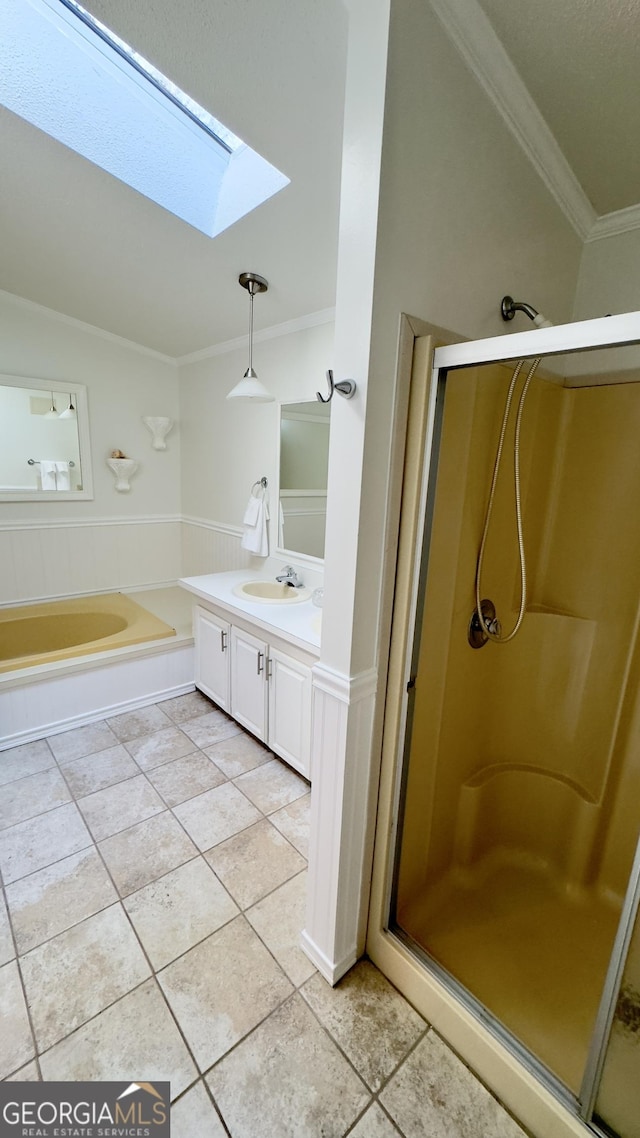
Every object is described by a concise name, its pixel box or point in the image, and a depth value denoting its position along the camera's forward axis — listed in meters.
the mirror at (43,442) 2.79
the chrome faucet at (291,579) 2.50
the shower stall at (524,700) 1.20
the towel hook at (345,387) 0.98
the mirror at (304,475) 2.33
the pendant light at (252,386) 2.01
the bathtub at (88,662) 2.29
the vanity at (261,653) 1.94
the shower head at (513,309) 1.30
